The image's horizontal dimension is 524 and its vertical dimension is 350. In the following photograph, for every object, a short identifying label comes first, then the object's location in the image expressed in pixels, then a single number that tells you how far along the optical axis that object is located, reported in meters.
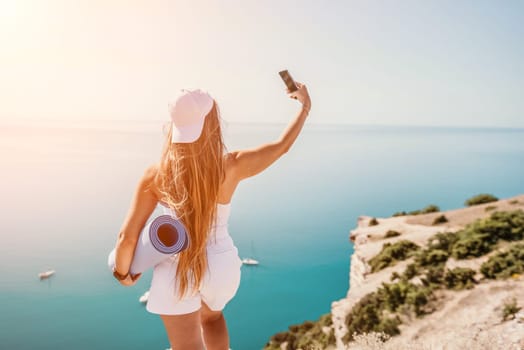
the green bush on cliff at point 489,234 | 9.66
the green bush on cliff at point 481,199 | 23.88
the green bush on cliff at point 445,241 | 10.80
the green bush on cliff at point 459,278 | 7.64
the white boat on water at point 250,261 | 58.44
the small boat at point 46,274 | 50.75
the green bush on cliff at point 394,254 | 13.50
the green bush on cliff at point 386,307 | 7.27
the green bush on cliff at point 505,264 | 7.43
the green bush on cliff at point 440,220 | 20.03
